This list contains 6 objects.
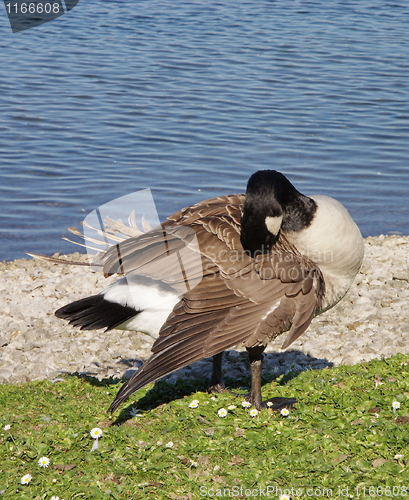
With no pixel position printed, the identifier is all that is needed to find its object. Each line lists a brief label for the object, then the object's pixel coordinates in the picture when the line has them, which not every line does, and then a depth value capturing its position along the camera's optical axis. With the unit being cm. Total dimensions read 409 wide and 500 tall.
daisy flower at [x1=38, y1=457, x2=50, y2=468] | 774
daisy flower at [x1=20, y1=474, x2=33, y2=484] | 738
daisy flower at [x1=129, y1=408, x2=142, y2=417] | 931
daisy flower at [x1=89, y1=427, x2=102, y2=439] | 832
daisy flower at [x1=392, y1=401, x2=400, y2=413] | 874
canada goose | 853
